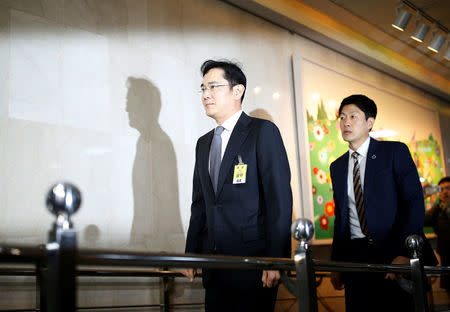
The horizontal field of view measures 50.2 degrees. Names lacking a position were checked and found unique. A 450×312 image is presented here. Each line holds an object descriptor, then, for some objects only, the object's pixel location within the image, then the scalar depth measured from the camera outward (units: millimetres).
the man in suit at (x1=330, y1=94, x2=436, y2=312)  2637
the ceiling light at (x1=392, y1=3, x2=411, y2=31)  4830
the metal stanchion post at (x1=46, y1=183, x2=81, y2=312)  815
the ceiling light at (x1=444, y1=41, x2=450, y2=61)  5938
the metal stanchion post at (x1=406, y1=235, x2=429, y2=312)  2072
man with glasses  2078
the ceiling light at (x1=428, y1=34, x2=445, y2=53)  5473
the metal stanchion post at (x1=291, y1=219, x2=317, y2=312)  1396
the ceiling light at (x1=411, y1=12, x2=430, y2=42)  5125
